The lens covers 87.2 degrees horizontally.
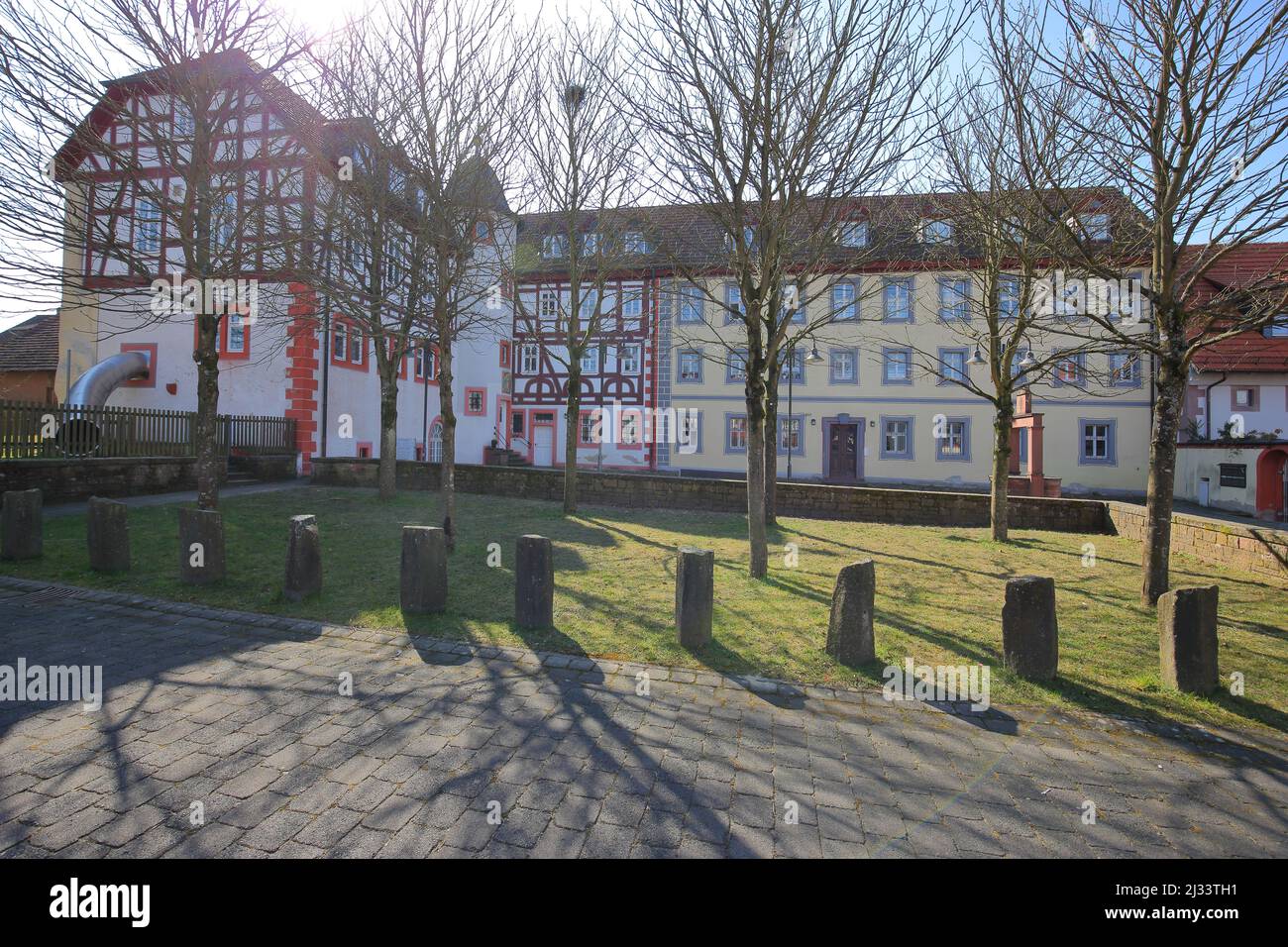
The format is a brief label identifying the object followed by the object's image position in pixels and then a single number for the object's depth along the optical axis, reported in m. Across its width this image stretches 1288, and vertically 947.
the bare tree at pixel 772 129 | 7.06
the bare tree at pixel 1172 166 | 6.11
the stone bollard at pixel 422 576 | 6.37
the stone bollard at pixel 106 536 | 7.65
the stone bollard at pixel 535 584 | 6.02
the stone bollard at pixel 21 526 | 8.20
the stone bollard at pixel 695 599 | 5.62
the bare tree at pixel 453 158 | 8.95
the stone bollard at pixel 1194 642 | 4.75
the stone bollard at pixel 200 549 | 7.18
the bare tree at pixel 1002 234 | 7.02
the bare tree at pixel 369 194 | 9.12
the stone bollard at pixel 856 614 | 5.29
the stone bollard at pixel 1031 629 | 5.00
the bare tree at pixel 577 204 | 12.08
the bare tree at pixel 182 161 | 8.03
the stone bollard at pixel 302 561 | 6.74
